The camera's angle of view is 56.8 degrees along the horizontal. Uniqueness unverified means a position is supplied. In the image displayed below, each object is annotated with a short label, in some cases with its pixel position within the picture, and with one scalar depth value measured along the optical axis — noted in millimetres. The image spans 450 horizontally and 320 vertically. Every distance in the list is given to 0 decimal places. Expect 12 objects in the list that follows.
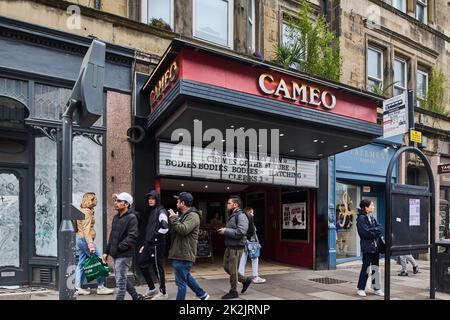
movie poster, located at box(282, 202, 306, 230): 11805
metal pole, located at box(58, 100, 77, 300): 4070
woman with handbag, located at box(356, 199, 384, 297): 7703
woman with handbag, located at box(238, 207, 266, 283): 8977
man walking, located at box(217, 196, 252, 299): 7105
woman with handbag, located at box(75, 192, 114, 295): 7270
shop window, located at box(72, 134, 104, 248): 7949
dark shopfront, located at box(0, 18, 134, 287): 7527
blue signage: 12367
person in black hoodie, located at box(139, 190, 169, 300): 6996
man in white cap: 5969
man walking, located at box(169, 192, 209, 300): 6105
